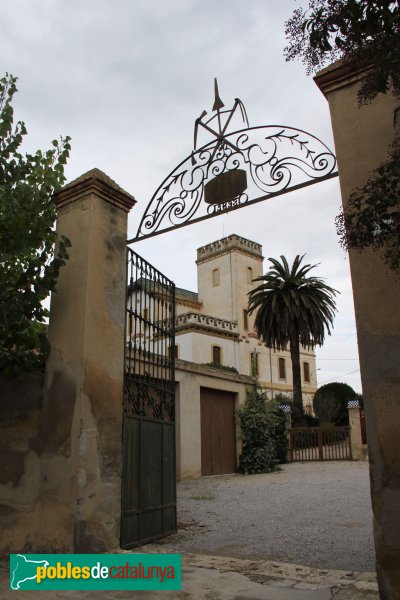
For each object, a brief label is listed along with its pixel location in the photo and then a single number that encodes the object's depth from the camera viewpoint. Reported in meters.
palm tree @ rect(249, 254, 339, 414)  26.41
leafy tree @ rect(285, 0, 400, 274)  2.91
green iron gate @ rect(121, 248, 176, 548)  6.12
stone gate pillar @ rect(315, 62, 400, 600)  3.74
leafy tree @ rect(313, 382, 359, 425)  29.73
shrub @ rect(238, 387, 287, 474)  16.56
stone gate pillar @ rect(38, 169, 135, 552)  5.51
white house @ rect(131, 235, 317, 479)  16.09
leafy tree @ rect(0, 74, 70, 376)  5.66
